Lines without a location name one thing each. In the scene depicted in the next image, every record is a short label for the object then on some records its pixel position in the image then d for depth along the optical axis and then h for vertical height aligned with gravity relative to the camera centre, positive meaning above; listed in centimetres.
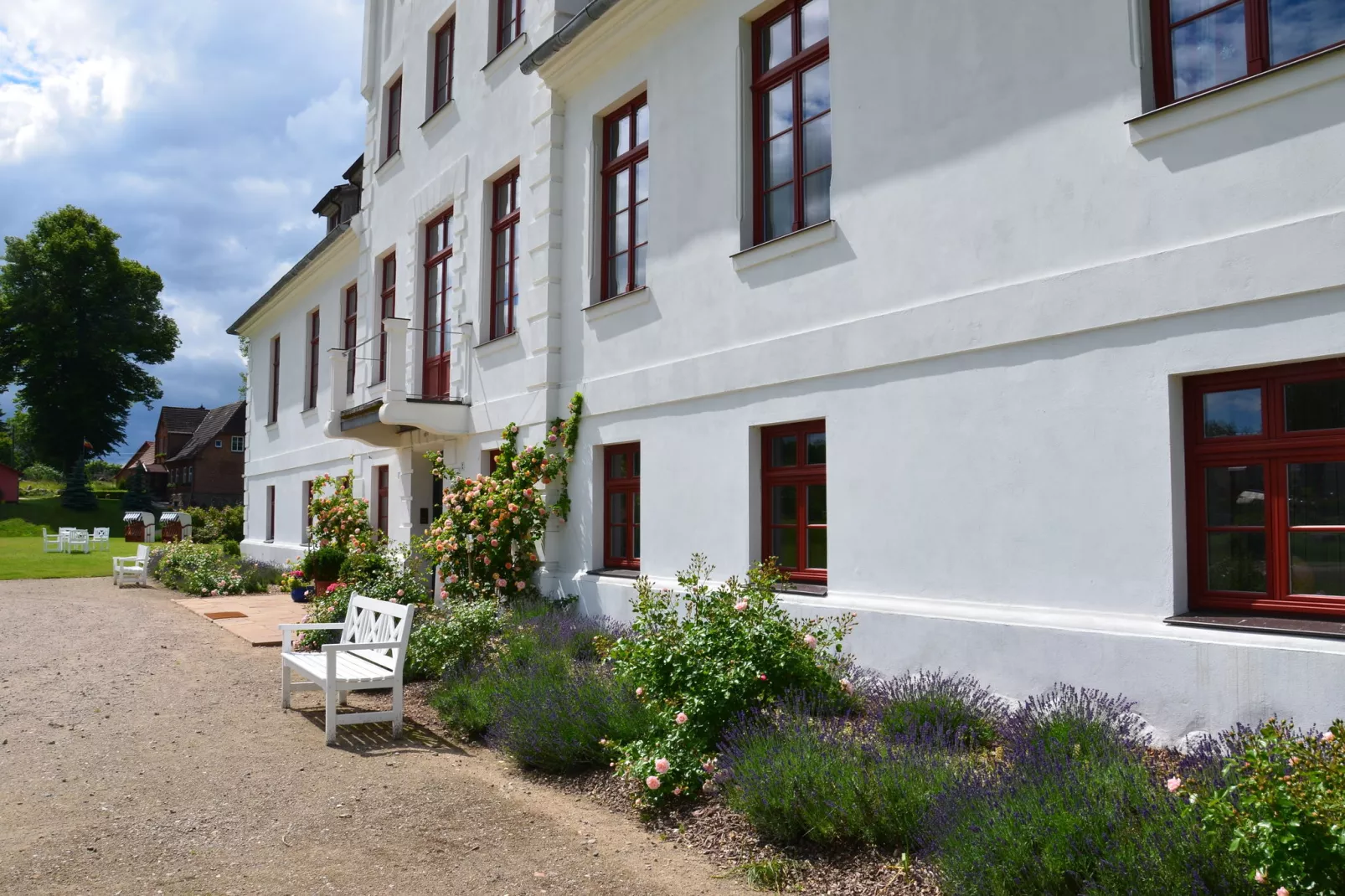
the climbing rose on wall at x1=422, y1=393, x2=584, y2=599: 1152 -22
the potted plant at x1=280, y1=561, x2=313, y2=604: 1609 -130
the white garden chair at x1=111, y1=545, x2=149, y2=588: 2175 -137
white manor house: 553 +120
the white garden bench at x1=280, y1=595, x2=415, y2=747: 757 -126
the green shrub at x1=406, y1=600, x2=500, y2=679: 912 -122
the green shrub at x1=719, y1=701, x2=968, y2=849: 472 -133
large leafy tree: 5094 +844
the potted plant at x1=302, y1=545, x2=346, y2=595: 1571 -98
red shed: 6475 +140
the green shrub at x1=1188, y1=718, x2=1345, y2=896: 327 -104
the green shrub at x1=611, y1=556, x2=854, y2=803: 589 -102
